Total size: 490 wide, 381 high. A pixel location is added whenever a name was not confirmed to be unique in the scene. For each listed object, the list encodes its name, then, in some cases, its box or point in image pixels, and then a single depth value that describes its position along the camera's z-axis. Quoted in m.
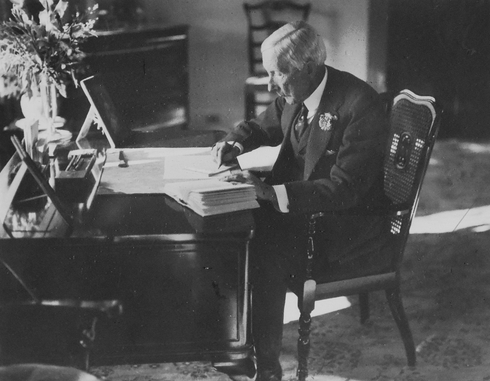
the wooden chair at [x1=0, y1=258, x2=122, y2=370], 1.62
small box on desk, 2.00
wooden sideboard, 4.20
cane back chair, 2.20
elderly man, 2.13
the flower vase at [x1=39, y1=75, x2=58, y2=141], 2.77
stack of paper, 1.84
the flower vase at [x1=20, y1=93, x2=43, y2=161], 2.48
